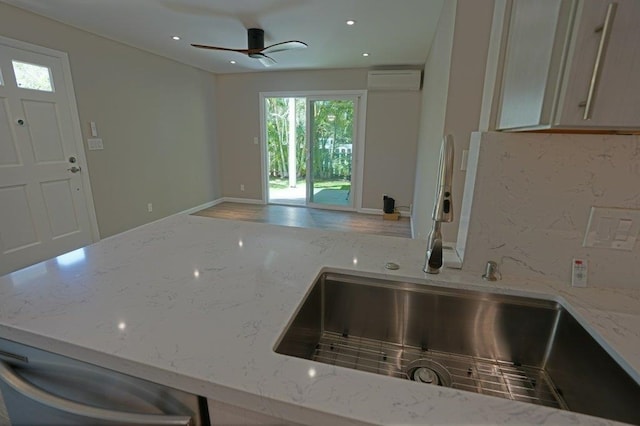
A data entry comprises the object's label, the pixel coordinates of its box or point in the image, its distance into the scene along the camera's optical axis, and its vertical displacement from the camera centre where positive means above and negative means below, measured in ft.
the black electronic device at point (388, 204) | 16.30 -3.18
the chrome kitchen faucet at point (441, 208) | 3.06 -0.64
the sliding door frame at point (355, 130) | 16.25 +0.84
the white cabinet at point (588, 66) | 1.85 +0.53
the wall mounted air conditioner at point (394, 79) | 14.82 +3.31
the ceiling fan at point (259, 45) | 9.85 +3.26
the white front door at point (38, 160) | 8.77 -0.56
